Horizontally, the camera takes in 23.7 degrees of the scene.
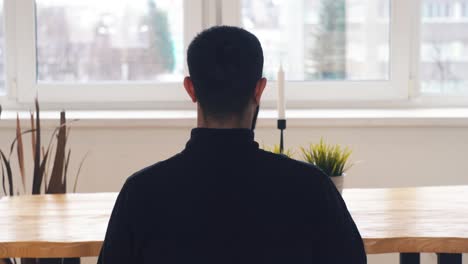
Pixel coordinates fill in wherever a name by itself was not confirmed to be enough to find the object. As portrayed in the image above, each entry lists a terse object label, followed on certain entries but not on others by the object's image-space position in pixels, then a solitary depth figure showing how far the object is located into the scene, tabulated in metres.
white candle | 2.88
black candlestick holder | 2.89
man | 2.09
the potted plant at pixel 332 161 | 2.91
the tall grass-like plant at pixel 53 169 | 3.50
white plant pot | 2.93
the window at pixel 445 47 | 4.57
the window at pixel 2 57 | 4.69
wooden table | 2.53
